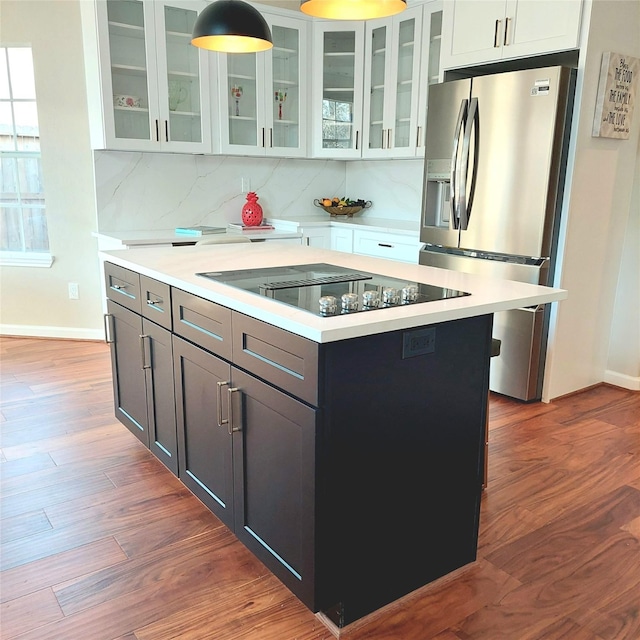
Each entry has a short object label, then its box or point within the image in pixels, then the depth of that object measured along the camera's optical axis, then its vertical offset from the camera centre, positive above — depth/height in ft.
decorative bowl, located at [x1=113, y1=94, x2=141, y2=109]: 12.93 +1.50
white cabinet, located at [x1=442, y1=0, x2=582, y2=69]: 9.84 +2.57
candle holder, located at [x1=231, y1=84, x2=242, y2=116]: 14.29 +1.88
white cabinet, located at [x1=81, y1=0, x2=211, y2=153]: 12.66 +2.07
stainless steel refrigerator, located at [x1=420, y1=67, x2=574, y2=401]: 10.05 -0.13
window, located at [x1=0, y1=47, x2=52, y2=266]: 13.75 +0.03
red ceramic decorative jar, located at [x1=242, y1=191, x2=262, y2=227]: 15.20 -0.97
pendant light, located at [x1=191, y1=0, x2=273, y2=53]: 7.49 +1.86
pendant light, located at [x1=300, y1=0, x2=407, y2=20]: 6.60 +1.84
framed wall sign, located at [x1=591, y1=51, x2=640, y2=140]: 10.09 +1.46
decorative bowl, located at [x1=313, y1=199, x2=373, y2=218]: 16.24 -0.91
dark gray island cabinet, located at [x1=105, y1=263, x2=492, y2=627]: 5.05 -2.49
